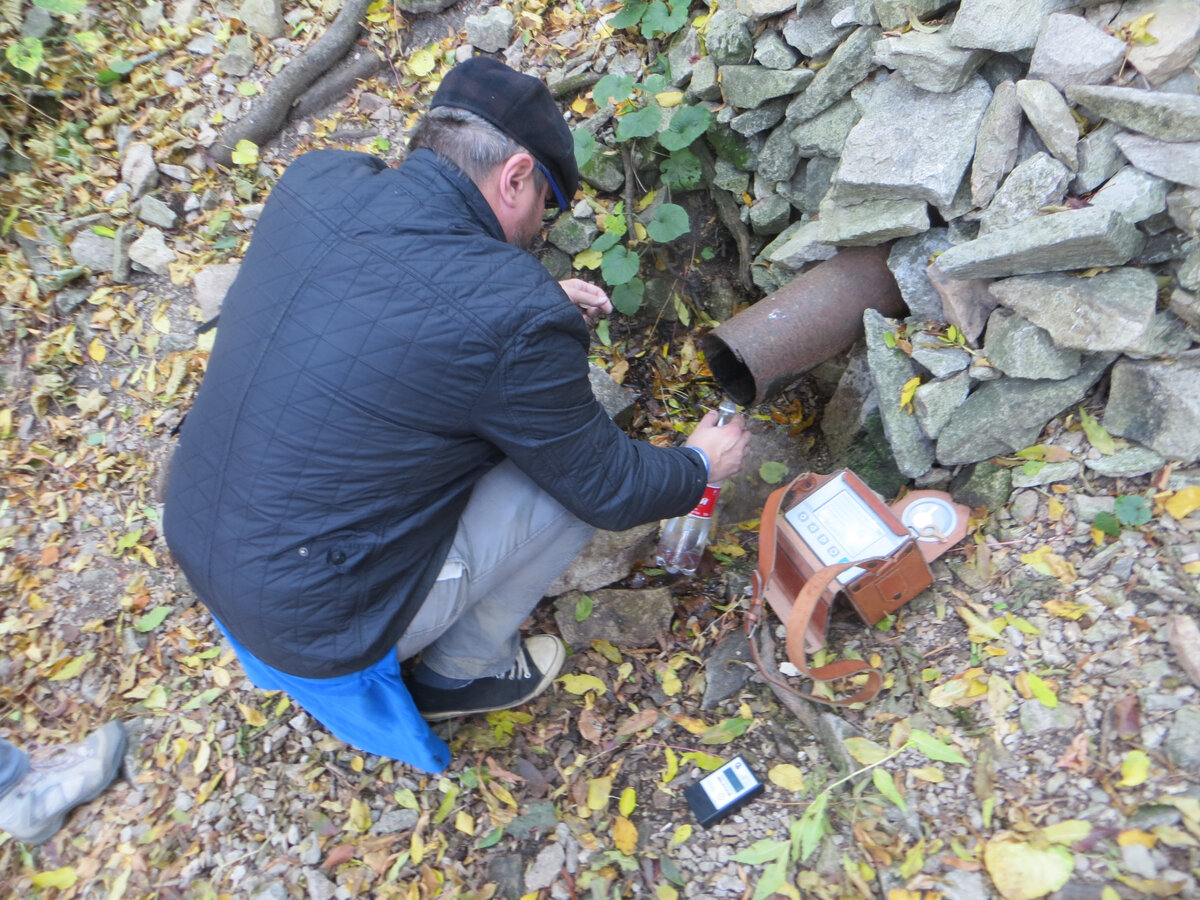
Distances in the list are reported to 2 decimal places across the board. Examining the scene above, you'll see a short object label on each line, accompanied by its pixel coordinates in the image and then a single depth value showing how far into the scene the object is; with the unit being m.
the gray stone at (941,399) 2.52
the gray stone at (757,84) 3.01
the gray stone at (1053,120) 2.26
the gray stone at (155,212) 3.80
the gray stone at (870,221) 2.61
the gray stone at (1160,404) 2.12
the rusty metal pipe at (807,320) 2.68
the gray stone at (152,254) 3.74
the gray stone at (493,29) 3.79
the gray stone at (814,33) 2.92
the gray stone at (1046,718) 2.00
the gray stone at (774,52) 3.03
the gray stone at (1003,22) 2.32
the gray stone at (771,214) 3.31
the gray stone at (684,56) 3.43
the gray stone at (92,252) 3.73
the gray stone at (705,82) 3.32
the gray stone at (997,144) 2.39
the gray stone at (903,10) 2.55
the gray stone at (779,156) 3.16
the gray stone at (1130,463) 2.20
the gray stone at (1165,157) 2.06
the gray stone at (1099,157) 2.22
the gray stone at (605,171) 3.48
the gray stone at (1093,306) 2.12
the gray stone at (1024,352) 2.30
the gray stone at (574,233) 3.54
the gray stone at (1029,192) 2.29
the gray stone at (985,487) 2.46
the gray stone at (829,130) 2.90
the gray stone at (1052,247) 2.06
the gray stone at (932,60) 2.48
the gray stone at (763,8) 2.98
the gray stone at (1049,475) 2.34
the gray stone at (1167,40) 2.05
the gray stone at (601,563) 2.93
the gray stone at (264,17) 4.11
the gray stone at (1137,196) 2.12
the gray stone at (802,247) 3.00
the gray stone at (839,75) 2.79
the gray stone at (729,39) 3.12
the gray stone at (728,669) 2.59
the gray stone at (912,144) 2.51
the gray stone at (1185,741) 1.79
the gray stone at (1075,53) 2.18
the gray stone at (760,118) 3.17
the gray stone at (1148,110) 2.03
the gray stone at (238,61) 4.09
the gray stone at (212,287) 3.62
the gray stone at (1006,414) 2.34
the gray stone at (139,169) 3.86
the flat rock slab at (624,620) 2.82
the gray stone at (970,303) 2.49
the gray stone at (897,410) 2.63
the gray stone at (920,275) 2.65
